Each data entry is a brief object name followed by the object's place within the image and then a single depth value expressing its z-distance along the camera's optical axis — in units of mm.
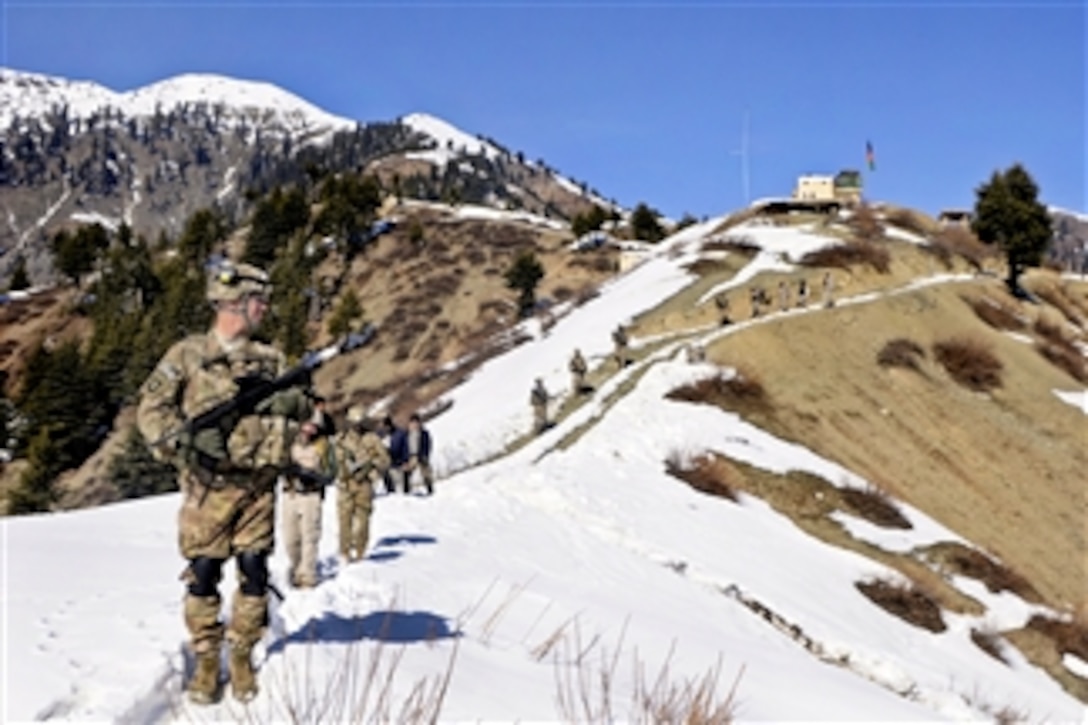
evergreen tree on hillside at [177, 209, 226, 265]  109375
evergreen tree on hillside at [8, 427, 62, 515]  48219
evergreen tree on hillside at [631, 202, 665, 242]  106750
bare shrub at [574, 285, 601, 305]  61925
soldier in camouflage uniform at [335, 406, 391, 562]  13133
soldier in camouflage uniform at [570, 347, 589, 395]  31948
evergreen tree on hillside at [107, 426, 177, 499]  50406
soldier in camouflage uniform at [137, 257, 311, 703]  6051
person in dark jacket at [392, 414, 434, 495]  20766
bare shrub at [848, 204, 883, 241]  65812
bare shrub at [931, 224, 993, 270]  66188
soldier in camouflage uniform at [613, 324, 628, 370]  36062
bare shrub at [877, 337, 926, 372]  39406
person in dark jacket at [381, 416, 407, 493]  21125
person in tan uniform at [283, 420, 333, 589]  11078
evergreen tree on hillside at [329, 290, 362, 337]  83812
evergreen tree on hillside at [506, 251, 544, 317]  84938
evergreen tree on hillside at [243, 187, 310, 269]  107250
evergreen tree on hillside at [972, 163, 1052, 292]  61188
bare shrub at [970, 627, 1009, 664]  20500
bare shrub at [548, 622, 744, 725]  4598
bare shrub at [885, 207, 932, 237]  74156
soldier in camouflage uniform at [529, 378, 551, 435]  28259
